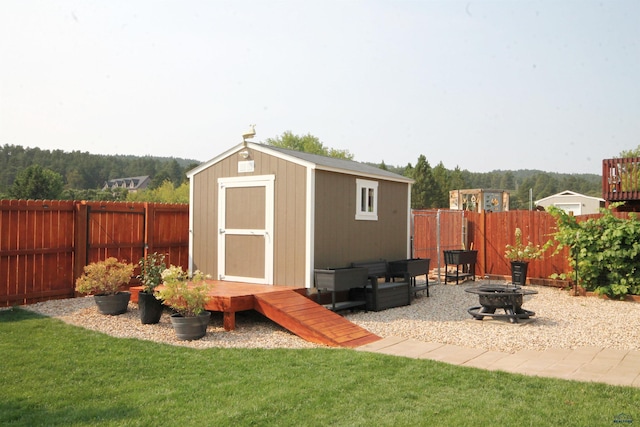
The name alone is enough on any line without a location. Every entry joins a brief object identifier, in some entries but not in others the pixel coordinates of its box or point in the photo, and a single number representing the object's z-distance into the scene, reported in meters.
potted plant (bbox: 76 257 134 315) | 8.05
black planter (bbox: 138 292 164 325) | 7.56
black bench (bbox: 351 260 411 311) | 9.02
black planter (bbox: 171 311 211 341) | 6.63
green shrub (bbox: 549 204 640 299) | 10.59
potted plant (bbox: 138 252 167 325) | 7.57
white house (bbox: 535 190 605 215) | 39.80
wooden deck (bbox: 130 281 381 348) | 6.61
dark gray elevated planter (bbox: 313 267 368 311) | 8.27
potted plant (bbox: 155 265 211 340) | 6.64
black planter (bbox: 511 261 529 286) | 12.79
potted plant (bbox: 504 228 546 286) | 12.80
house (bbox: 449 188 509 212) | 29.95
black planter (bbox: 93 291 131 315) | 8.13
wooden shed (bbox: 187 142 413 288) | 8.71
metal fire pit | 8.04
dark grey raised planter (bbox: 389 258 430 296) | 10.27
